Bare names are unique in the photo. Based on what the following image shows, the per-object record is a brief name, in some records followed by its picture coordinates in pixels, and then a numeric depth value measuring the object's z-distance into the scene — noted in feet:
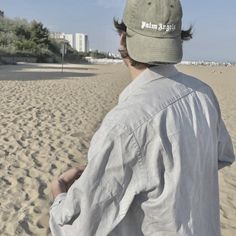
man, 3.99
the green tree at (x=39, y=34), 279.90
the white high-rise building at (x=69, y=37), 569.80
